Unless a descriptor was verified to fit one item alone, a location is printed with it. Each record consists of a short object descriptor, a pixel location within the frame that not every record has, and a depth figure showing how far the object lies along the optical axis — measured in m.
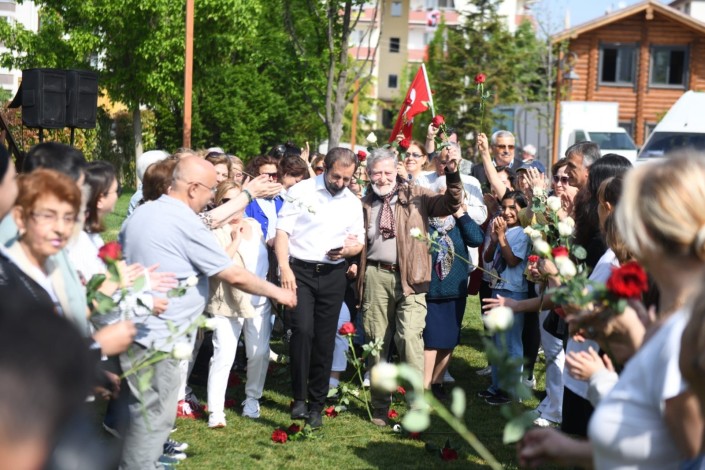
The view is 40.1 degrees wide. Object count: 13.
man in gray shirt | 5.19
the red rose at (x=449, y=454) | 6.72
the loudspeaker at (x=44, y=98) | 14.65
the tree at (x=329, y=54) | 27.28
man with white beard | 7.69
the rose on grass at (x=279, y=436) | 7.11
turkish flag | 10.88
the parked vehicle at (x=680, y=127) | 19.89
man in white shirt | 7.61
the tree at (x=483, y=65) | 38.34
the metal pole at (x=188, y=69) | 16.92
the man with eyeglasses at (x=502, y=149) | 10.62
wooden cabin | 43.41
